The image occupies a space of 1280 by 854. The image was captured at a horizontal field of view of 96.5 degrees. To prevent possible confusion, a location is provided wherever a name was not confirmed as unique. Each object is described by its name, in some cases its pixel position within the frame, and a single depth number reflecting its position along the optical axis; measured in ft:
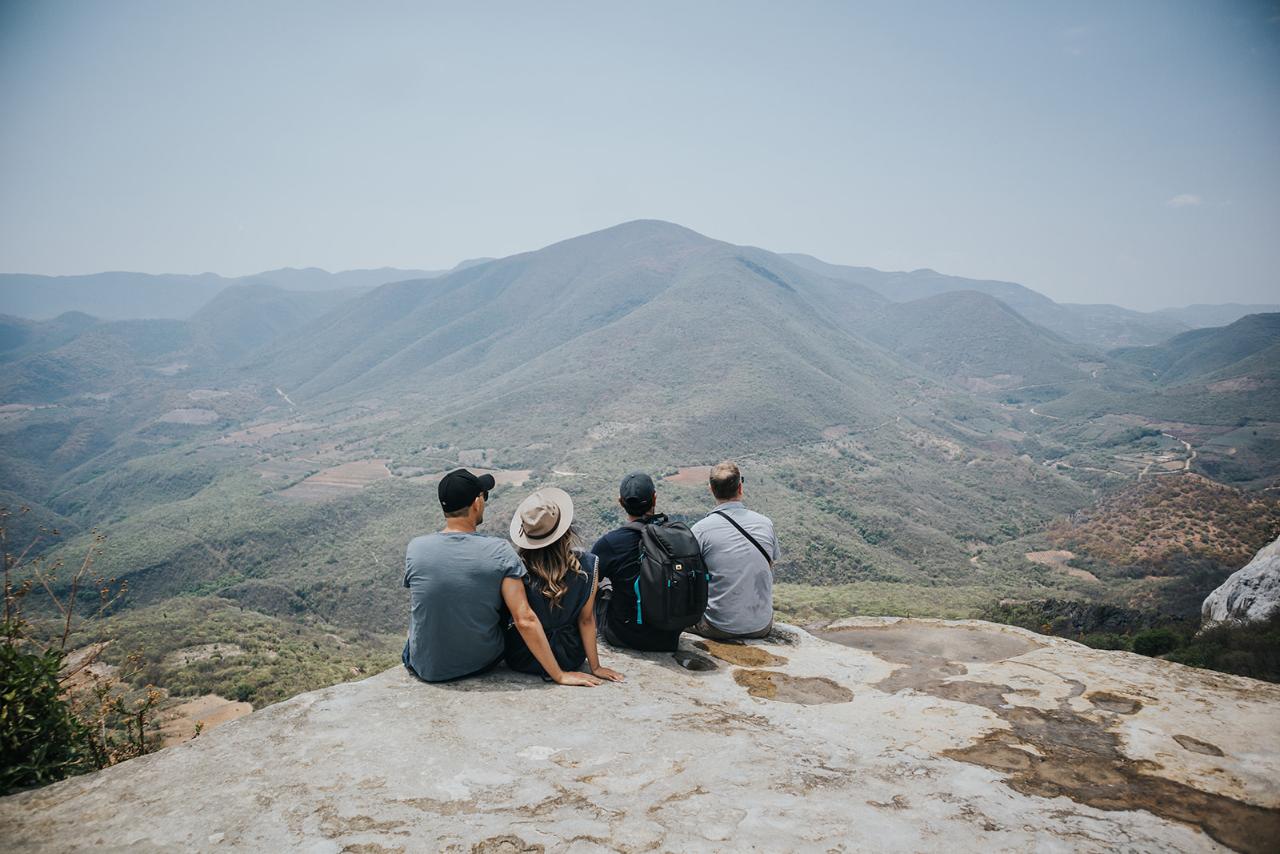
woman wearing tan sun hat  14.24
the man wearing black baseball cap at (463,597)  13.55
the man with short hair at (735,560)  19.11
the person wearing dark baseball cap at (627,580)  16.58
